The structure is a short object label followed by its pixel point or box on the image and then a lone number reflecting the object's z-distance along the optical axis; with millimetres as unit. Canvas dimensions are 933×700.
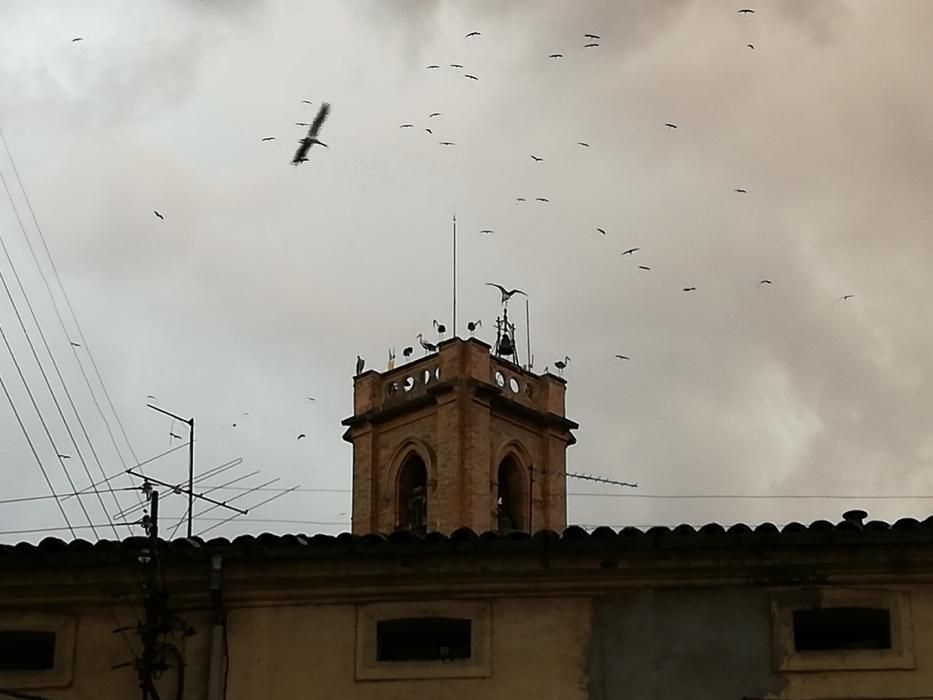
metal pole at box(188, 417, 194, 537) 24861
